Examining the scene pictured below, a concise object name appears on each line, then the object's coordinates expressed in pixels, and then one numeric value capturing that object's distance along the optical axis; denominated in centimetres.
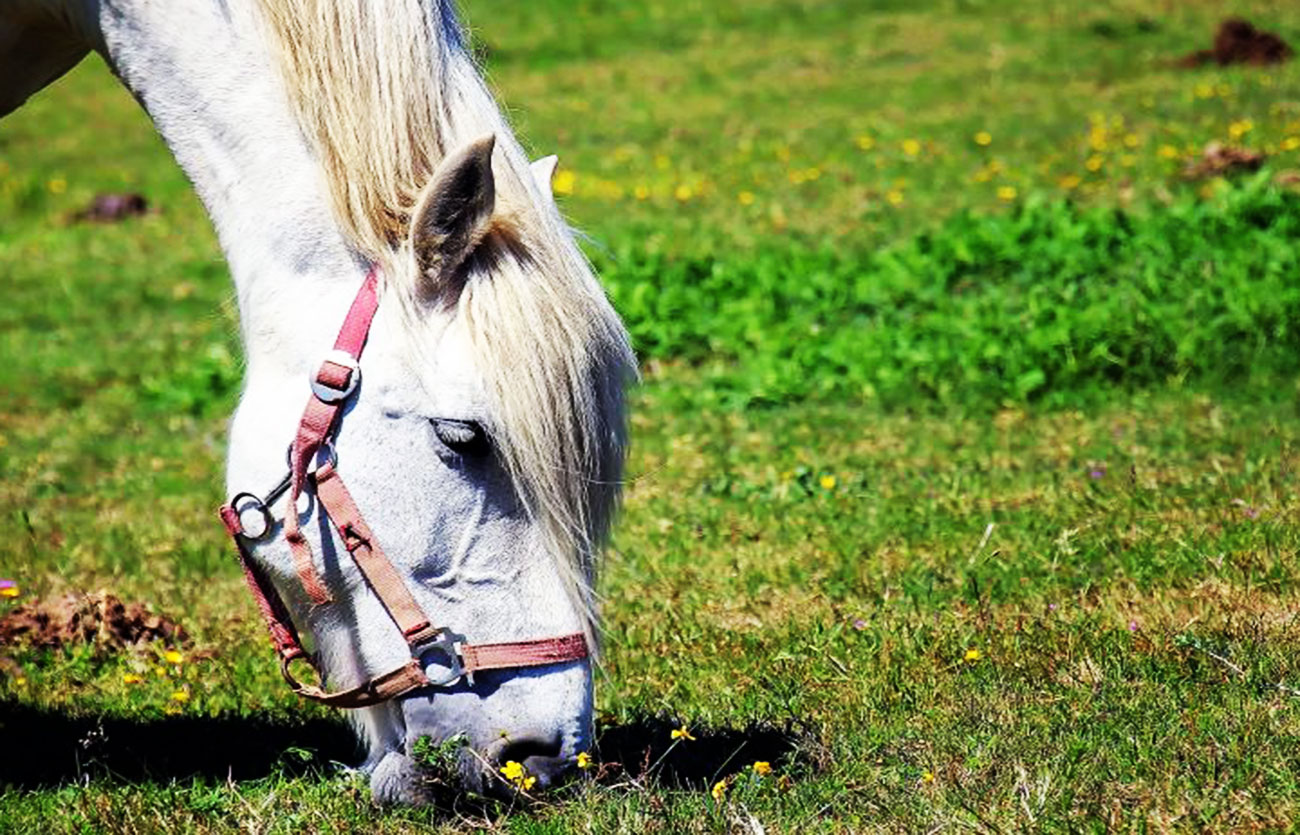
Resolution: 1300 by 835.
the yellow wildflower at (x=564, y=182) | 2573
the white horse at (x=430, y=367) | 597
